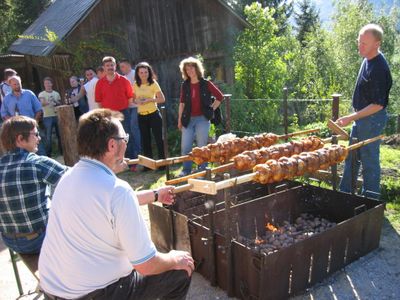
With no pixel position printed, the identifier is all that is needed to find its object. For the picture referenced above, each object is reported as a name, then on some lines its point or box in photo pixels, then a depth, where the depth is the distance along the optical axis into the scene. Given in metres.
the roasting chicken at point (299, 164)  3.87
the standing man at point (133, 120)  8.27
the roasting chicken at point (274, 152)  4.37
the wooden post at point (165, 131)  4.98
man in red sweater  7.68
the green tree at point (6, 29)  26.28
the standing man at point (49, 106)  9.66
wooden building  11.92
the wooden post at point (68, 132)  5.69
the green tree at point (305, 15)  45.49
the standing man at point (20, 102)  7.82
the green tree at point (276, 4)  34.81
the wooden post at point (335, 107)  5.69
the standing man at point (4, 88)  9.39
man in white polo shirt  2.33
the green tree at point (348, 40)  25.48
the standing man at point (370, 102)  4.78
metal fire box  3.50
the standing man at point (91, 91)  8.43
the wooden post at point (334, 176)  4.88
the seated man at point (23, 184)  3.31
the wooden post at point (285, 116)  6.32
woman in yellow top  7.59
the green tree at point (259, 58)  14.84
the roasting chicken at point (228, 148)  4.88
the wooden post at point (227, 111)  7.05
